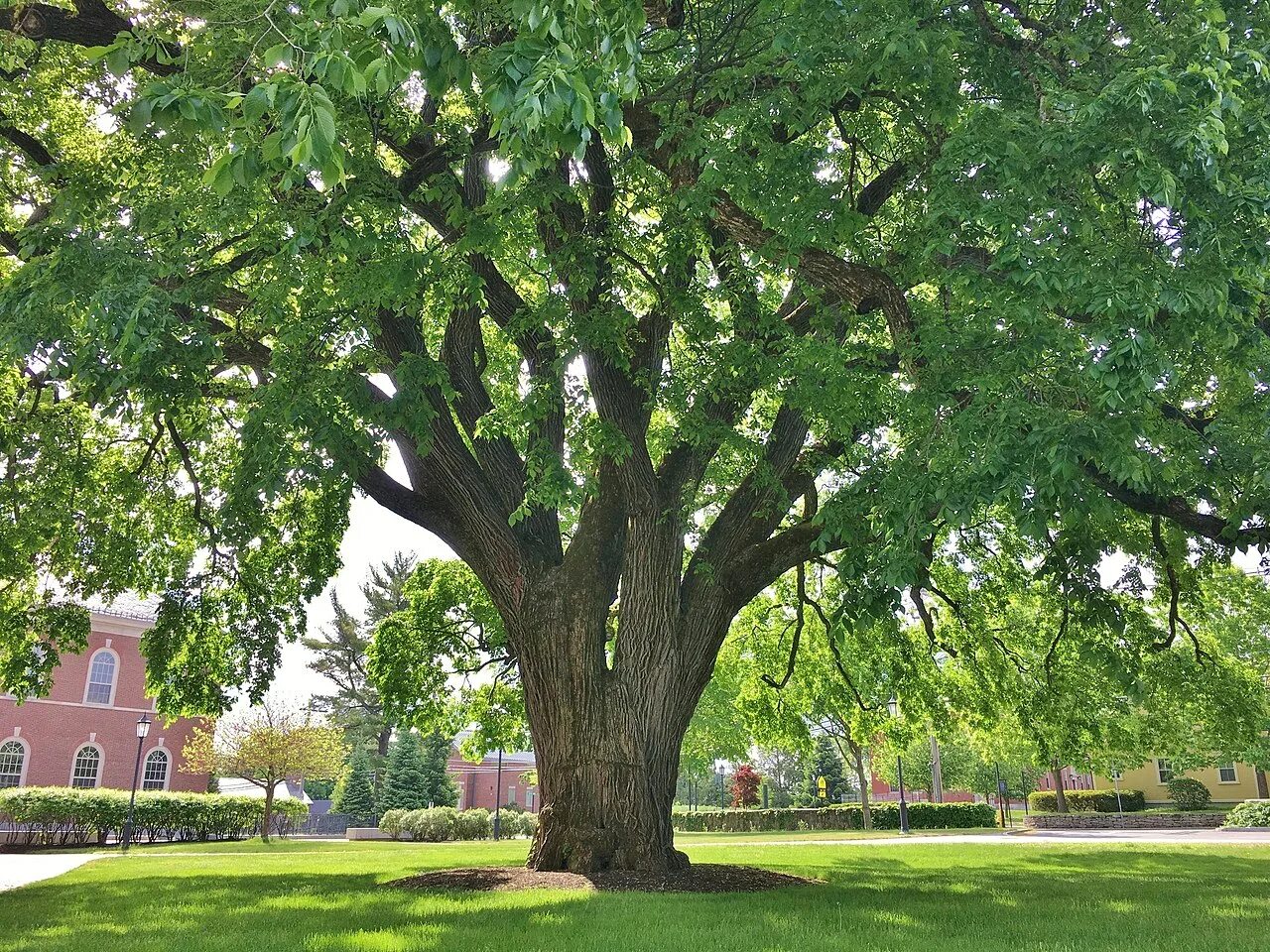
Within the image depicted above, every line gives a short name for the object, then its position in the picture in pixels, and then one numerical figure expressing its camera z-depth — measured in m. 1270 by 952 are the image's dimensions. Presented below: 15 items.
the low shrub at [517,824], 33.47
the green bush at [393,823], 34.25
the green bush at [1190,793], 42.25
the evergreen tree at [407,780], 43.03
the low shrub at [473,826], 32.88
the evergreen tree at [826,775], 55.69
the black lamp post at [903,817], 31.70
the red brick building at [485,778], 61.82
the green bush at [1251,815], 30.73
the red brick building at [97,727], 33.34
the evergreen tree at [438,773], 44.16
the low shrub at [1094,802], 43.44
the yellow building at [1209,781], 46.66
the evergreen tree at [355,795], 44.12
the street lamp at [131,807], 23.33
